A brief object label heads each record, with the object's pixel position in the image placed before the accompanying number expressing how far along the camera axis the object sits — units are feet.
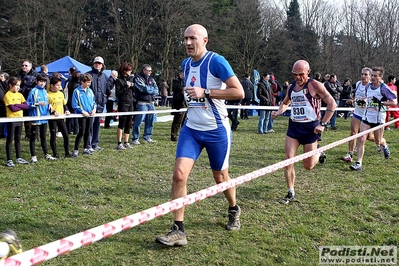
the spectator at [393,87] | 50.13
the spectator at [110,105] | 42.55
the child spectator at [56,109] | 27.09
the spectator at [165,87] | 60.94
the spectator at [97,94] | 31.12
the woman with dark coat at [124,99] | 32.19
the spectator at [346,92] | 60.13
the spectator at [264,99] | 46.78
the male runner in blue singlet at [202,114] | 13.15
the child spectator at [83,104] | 28.07
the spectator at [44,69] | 38.19
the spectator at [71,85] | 34.65
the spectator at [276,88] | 58.98
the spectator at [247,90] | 56.49
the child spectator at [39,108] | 26.04
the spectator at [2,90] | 29.40
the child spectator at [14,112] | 25.02
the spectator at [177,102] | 36.50
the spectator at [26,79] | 33.53
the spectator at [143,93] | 33.60
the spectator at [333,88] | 50.39
